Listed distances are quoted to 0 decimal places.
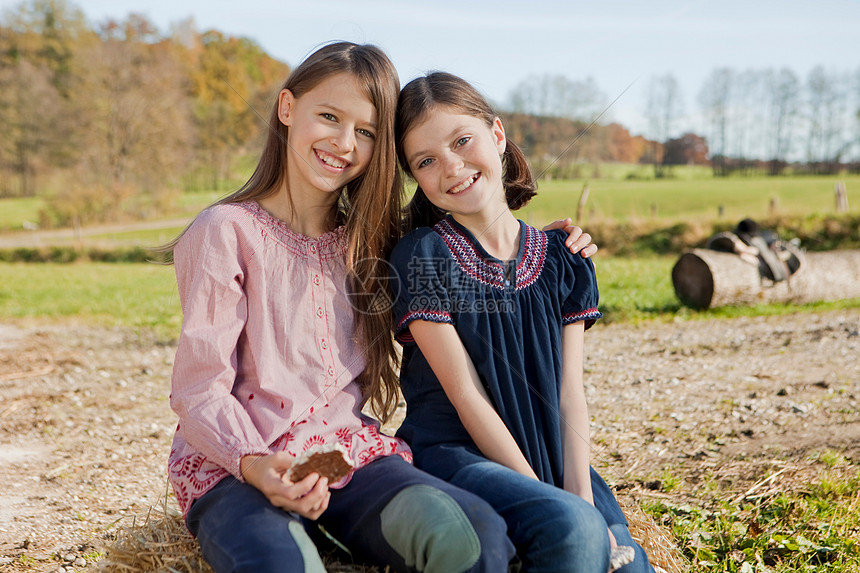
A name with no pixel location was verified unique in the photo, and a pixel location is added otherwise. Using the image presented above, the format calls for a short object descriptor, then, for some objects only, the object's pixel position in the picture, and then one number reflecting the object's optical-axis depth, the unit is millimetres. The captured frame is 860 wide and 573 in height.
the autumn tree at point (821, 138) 42250
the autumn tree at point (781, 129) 44688
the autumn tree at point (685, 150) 46031
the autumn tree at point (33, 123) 41156
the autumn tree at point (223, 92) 46312
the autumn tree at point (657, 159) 44062
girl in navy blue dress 2232
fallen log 8227
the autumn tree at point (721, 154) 45394
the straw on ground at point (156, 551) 2201
